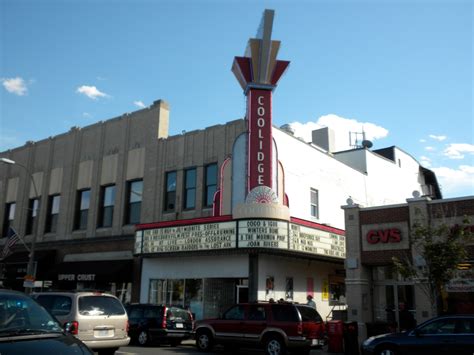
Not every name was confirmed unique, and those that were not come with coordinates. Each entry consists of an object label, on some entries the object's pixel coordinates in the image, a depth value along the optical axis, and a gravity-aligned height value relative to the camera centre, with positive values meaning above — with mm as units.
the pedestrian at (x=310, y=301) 20406 -28
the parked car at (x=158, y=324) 17578 -942
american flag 27525 +3056
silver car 11664 -471
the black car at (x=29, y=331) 5621 -448
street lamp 25008 +1593
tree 14539 +1388
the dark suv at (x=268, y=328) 14327 -857
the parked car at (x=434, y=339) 11545 -870
